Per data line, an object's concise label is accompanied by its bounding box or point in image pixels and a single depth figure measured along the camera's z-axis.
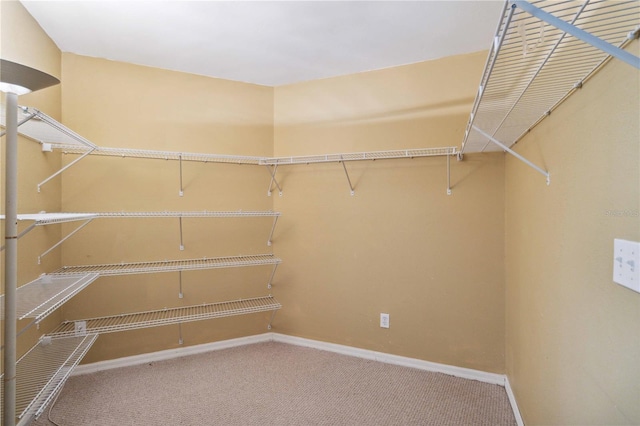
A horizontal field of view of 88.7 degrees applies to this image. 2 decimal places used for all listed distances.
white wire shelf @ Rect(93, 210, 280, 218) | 2.09
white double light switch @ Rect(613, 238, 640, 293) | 0.70
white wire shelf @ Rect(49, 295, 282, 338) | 2.13
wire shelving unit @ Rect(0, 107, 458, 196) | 1.57
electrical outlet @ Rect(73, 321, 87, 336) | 2.15
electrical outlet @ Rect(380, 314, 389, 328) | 2.37
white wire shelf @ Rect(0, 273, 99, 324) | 1.32
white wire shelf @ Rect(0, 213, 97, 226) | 1.27
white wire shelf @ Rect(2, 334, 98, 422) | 1.28
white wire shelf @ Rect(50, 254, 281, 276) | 2.13
